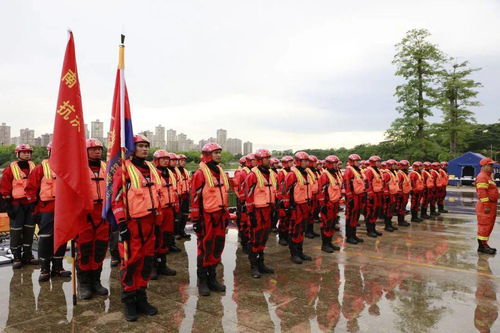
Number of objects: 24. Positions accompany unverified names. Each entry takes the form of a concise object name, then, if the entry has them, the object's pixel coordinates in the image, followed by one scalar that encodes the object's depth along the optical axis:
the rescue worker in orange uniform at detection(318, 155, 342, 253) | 8.21
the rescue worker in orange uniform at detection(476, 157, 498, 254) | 8.02
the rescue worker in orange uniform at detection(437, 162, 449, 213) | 14.44
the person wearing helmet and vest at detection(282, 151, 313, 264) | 7.29
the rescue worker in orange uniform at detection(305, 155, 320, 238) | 9.84
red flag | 4.48
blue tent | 28.88
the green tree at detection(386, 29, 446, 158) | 28.31
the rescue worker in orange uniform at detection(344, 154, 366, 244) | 9.17
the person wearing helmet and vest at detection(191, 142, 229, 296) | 5.51
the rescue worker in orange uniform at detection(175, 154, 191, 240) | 9.82
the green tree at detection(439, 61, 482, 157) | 34.56
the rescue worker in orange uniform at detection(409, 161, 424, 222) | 12.60
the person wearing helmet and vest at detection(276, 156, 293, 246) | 8.33
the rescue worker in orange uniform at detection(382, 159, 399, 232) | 10.88
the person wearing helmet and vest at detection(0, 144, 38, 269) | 6.76
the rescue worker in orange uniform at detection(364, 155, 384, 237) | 10.06
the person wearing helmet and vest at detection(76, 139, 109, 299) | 5.30
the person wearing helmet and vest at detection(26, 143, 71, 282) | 5.92
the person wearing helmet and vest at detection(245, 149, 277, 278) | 6.41
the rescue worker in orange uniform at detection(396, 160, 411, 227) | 11.72
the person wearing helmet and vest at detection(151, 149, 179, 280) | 6.35
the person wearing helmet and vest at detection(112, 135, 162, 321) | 4.49
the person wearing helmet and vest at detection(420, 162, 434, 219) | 13.58
